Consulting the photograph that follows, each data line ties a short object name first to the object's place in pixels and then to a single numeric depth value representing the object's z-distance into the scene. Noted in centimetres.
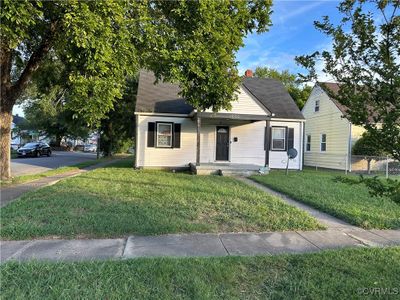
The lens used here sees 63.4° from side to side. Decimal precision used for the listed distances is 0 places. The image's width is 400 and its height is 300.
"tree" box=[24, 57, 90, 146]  1389
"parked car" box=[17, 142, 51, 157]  2978
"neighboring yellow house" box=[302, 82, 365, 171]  2034
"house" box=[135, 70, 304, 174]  1686
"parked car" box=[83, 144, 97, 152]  6055
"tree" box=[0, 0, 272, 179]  672
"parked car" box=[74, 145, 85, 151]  6197
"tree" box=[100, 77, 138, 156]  2870
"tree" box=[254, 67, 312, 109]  3721
